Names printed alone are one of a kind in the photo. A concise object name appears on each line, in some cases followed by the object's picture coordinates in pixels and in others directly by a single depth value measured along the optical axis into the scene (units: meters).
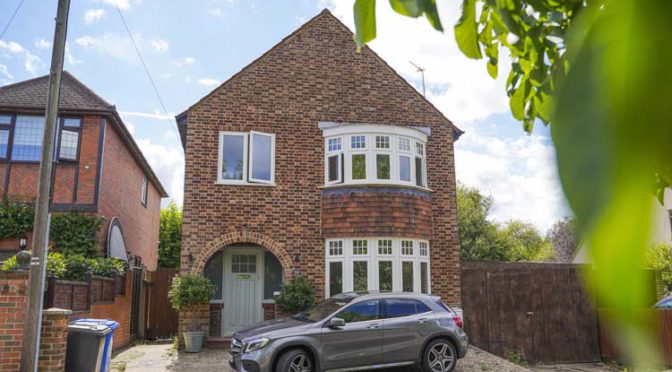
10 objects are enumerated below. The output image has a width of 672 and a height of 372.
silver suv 10.21
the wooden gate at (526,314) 15.03
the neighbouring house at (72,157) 15.70
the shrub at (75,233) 15.14
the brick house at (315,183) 14.43
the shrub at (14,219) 15.08
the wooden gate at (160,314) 17.34
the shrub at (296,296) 13.70
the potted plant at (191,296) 13.12
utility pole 8.00
